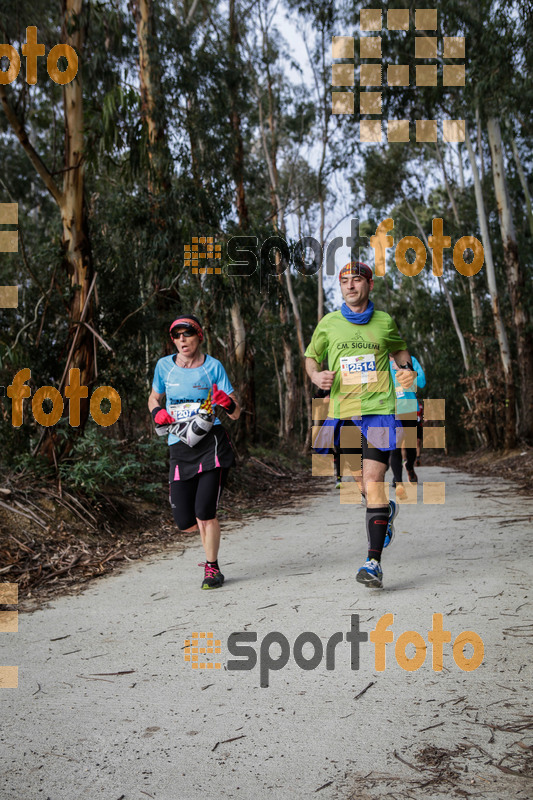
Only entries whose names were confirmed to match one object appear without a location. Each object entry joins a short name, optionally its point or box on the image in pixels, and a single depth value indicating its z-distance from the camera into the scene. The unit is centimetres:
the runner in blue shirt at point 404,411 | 851
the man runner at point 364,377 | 499
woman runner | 520
